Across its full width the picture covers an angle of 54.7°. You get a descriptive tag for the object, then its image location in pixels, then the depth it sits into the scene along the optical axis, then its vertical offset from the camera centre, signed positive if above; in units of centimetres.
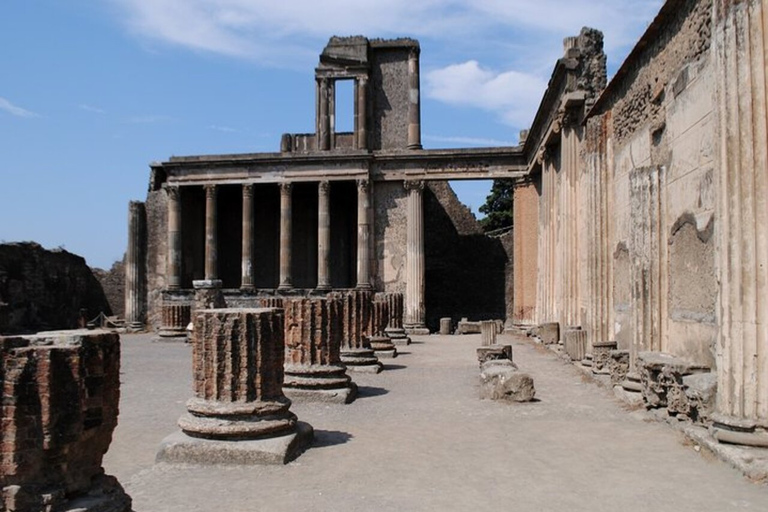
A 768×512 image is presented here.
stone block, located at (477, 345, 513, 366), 1209 -114
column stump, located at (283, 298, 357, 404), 927 -92
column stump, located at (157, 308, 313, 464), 610 -101
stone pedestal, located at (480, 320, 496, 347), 1602 -105
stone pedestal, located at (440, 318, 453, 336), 2445 -137
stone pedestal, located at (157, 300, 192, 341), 2077 -101
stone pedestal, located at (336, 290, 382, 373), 1241 -92
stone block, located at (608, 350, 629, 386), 1003 -111
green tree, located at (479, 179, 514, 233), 4438 +476
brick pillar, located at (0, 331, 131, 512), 359 -69
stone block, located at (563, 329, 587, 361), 1343 -108
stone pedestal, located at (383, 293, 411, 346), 1892 -97
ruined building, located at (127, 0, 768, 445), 609 +152
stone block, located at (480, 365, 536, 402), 906 -126
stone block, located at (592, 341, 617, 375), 1123 -110
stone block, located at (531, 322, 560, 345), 1747 -115
